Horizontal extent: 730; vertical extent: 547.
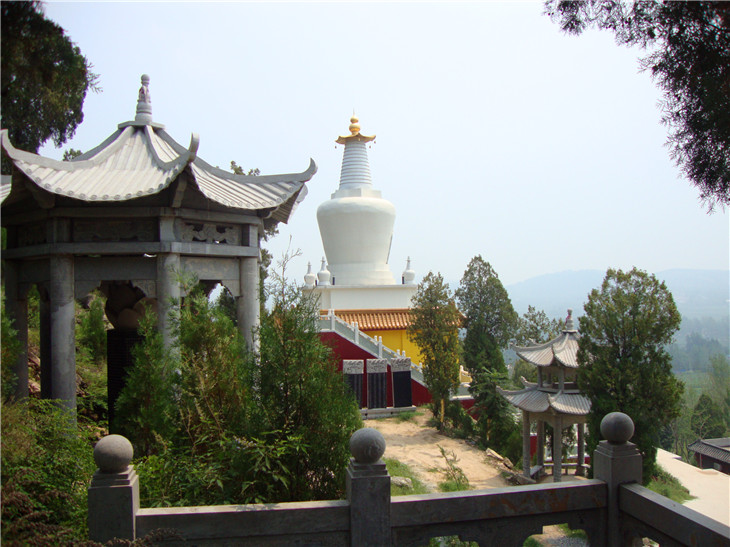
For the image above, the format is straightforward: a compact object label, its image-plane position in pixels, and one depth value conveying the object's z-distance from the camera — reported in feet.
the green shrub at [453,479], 32.68
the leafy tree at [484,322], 58.93
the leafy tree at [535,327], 76.07
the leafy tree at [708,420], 105.29
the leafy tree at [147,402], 15.85
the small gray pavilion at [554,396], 41.88
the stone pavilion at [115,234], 18.38
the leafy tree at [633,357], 37.99
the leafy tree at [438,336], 50.57
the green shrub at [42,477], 10.83
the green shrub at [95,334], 33.86
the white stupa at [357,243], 70.64
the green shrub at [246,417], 13.35
